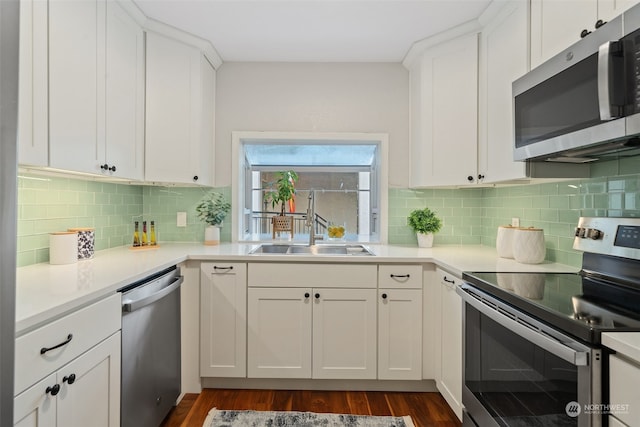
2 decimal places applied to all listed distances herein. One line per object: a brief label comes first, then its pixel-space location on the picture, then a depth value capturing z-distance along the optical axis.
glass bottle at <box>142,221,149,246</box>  2.49
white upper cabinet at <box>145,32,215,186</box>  2.31
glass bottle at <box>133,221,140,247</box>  2.48
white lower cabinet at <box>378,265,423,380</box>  2.19
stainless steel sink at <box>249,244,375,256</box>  2.58
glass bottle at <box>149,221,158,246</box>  2.56
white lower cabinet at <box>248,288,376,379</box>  2.20
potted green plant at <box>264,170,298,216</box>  3.01
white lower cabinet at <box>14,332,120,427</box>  1.01
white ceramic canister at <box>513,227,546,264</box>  1.88
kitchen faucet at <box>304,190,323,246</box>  2.85
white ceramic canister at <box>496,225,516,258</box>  2.08
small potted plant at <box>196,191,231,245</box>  2.65
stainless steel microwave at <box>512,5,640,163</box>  1.03
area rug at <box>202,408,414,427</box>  1.91
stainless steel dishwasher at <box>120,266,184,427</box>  1.52
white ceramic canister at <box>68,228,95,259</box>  1.93
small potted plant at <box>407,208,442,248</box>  2.55
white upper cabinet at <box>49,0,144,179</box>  1.49
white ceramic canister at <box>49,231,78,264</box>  1.76
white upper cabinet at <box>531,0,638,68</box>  1.24
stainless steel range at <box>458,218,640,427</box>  0.91
